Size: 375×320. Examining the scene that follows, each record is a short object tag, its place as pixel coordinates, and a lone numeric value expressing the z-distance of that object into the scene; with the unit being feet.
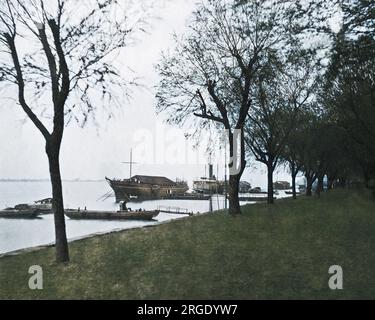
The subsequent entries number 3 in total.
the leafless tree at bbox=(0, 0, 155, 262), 36.50
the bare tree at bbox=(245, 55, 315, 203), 95.91
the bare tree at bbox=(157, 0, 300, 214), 65.16
